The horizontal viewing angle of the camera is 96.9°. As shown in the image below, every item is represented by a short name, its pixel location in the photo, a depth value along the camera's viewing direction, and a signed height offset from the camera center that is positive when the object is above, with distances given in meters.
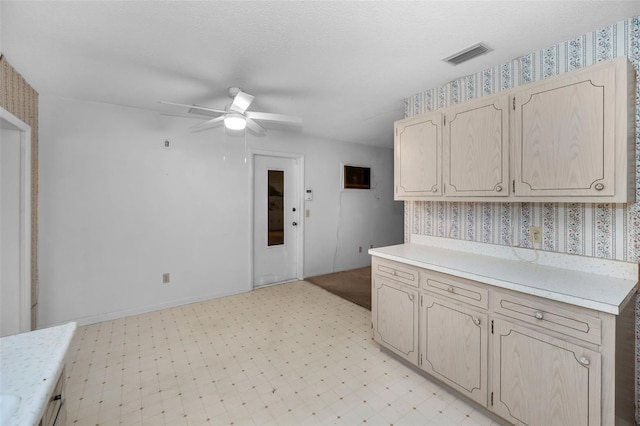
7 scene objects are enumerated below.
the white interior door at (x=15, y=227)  2.24 -0.13
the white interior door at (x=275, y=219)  4.06 -0.10
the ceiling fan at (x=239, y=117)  2.19 +0.79
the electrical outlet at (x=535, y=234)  1.98 -0.15
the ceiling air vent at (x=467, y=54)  1.91 +1.12
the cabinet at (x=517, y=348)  1.28 -0.74
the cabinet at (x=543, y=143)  1.47 +0.44
